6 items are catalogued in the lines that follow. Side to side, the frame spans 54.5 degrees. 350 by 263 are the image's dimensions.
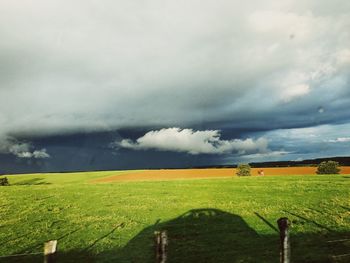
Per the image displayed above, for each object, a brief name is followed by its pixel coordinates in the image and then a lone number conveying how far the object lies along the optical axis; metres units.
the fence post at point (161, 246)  9.62
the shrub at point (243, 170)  96.88
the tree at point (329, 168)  86.75
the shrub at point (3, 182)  84.82
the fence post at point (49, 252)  8.68
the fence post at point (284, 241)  10.84
